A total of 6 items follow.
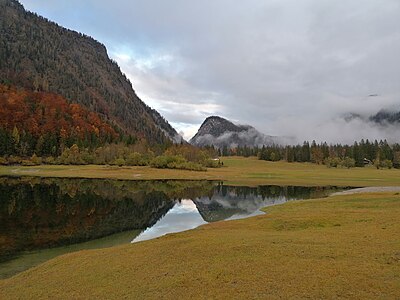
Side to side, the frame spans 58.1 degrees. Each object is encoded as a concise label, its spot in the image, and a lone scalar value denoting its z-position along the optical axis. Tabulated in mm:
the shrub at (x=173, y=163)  154000
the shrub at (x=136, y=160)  160000
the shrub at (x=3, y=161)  148512
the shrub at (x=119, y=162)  156750
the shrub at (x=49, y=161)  158000
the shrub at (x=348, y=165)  199250
